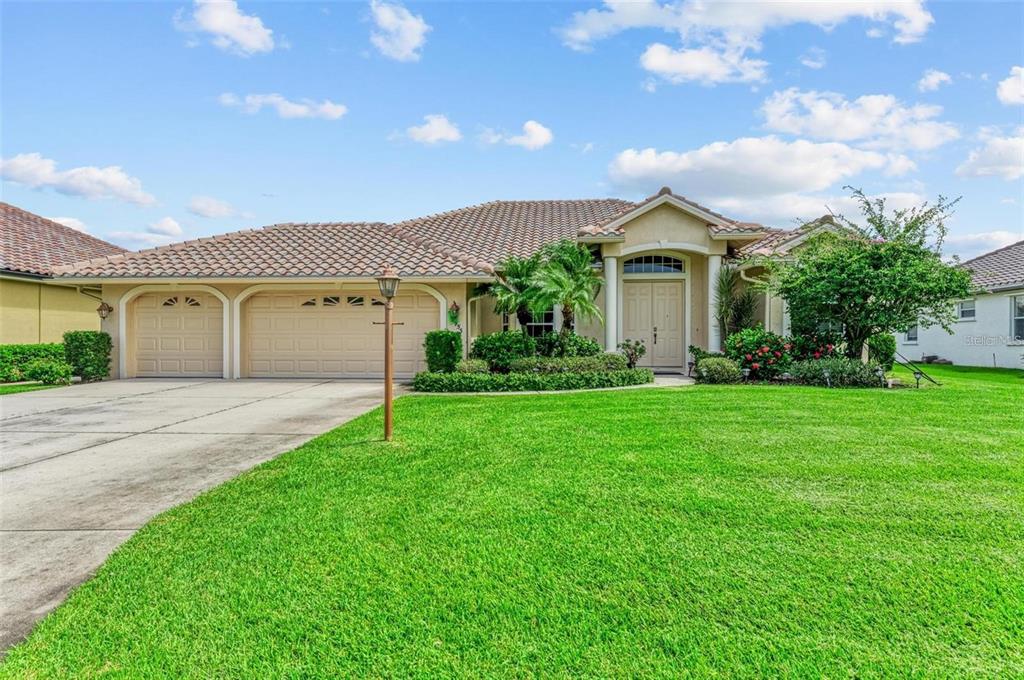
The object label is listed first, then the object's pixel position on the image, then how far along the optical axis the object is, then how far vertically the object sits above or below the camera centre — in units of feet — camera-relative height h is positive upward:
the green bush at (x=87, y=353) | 46.29 -1.25
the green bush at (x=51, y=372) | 44.68 -2.81
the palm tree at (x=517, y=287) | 42.60 +4.19
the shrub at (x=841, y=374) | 39.45 -2.84
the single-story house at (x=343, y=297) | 47.37 +3.86
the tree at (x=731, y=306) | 48.42 +2.80
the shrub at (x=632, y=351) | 46.44 -1.26
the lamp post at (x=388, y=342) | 22.22 -0.19
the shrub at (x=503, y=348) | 43.47 -0.91
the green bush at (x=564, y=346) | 44.63 -0.77
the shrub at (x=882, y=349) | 46.06 -1.15
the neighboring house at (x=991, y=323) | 59.21 +1.43
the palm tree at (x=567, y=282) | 41.73 +4.44
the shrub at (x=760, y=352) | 42.55 -1.28
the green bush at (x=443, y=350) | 41.96 -1.00
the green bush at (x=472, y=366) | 41.60 -2.29
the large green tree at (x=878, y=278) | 38.78 +4.27
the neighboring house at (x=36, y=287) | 51.52 +5.31
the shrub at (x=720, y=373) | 41.63 -2.88
